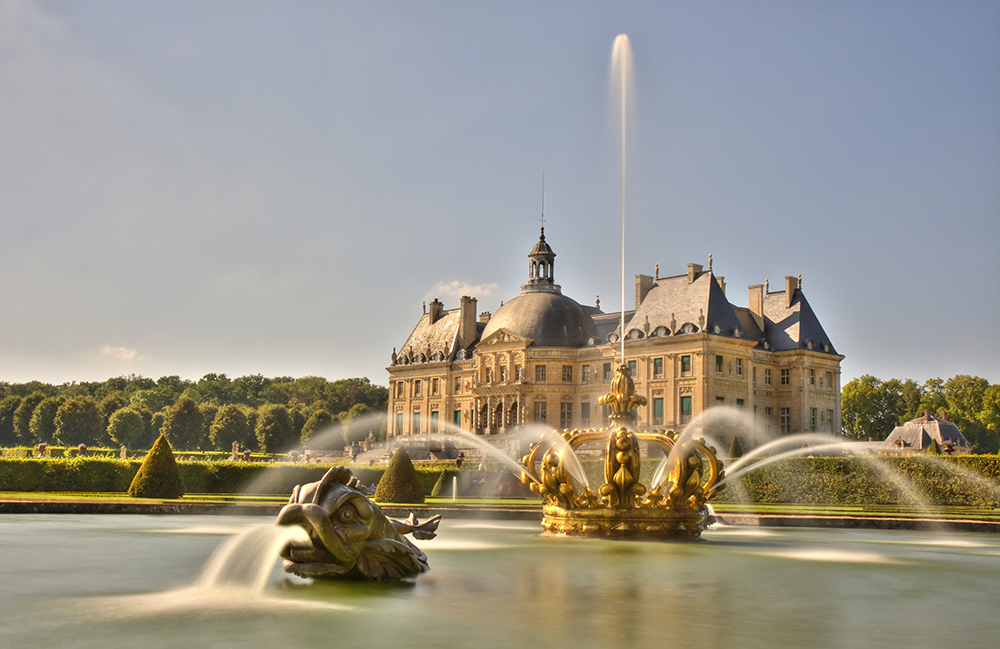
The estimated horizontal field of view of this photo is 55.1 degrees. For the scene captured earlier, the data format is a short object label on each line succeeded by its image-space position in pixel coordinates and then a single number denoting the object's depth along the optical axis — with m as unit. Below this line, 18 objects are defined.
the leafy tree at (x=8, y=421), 112.44
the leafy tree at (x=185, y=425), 95.69
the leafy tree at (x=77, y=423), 97.00
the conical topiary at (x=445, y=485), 38.34
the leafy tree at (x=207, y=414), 98.19
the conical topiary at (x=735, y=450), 48.12
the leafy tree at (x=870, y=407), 95.12
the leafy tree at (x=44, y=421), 101.88
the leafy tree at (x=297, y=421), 96.27
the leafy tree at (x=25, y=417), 108.38
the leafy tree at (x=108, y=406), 102.69
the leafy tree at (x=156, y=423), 104.38
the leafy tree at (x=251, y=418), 96.67
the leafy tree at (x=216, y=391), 131.64
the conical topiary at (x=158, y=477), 30.02
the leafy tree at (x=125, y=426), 95.00
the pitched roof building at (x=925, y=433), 64.44
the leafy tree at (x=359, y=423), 95.34
